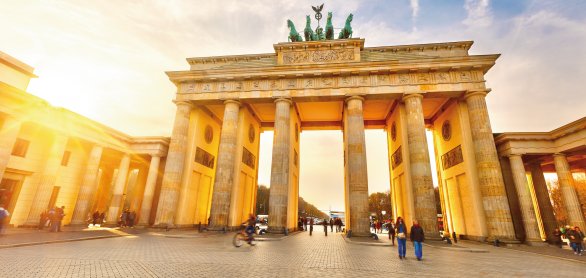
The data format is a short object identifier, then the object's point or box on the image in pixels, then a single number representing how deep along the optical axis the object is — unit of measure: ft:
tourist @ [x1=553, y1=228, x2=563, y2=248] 54.08
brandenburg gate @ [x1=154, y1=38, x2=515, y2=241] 58.39
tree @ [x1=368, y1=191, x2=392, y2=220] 214.48
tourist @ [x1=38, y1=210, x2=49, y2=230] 52.84
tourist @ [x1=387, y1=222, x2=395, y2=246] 47.33
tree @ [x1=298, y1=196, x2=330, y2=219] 332.64
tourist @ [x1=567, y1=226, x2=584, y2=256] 39.69
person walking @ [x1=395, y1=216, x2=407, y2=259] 30.76
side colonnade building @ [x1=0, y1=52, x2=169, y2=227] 53.47
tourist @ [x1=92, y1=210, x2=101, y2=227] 76.92
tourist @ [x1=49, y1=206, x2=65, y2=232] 48.65
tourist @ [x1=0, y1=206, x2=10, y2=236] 39.40
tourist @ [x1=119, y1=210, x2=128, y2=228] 68.49
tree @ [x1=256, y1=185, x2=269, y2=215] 247.70
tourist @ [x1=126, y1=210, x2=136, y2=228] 70.39
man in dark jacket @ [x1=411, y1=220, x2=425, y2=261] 30.22
